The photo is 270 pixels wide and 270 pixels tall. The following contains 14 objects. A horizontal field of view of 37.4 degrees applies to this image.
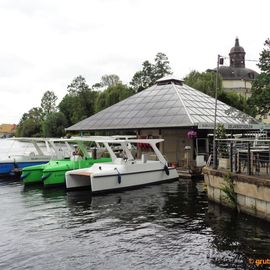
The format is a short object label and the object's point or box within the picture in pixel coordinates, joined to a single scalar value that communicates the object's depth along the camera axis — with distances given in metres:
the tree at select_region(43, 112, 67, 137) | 92.12
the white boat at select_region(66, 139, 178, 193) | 20.42
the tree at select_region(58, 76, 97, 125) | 90.38
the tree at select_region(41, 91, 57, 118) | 124.56
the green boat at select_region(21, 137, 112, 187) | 23.28
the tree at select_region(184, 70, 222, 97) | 57.16
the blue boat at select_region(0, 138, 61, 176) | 29.28
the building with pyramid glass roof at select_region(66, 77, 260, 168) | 29.61
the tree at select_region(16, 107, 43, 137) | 114.31
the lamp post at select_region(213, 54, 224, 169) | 16.61
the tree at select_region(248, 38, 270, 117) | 21.84
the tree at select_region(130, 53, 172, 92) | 82.06
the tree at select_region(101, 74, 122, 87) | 103.25
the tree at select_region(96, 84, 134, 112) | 71.69
